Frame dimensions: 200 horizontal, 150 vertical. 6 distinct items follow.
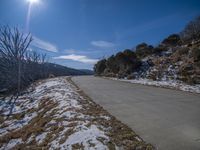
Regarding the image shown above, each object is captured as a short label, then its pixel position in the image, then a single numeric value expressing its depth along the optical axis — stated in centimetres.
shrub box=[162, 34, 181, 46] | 3273
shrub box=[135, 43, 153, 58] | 3166
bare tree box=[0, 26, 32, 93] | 2116
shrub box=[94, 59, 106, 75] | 4292
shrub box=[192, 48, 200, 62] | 1784
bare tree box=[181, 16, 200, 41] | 2814
